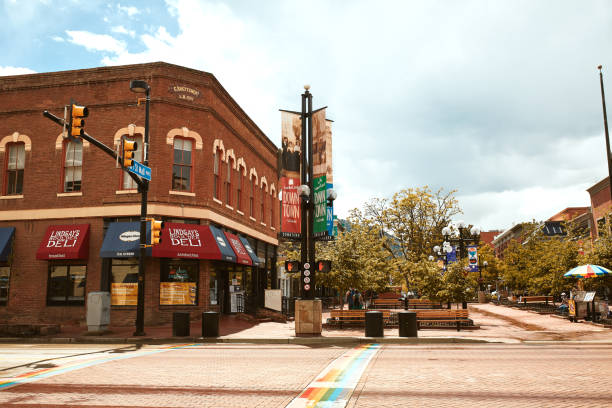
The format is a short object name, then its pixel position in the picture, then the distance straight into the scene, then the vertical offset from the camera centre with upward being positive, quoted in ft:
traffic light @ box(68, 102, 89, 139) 42.27 +13.48
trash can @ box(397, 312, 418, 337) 54.90 -5.08
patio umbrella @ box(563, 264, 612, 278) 71.10 +0.63
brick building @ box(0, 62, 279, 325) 71.87 +12.29
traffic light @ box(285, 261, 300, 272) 58.49 +1.51
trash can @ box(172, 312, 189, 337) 56.80 -4.95
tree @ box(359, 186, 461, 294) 150.92 +17.15
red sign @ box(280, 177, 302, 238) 58.54 +8.05
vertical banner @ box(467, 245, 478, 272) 95.71 +3.85
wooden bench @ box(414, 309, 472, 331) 66.44 -5.18
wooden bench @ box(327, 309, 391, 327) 69.51 -5.13
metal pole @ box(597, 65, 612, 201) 64.49 +19.93
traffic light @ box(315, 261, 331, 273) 56.85 +1.43
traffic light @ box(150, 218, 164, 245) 56.70 +5.56
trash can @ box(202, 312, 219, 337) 56.34 -4.85
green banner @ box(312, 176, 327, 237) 59.36 +8.63
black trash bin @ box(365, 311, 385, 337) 55.26 -5.08
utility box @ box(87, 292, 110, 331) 59.52 -3.43
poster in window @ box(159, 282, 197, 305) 71.36 -1.75
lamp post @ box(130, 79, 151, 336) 57.26 +4.00
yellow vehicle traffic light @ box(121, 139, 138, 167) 52.29 +13.30
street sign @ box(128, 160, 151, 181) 55.21 +12.36
